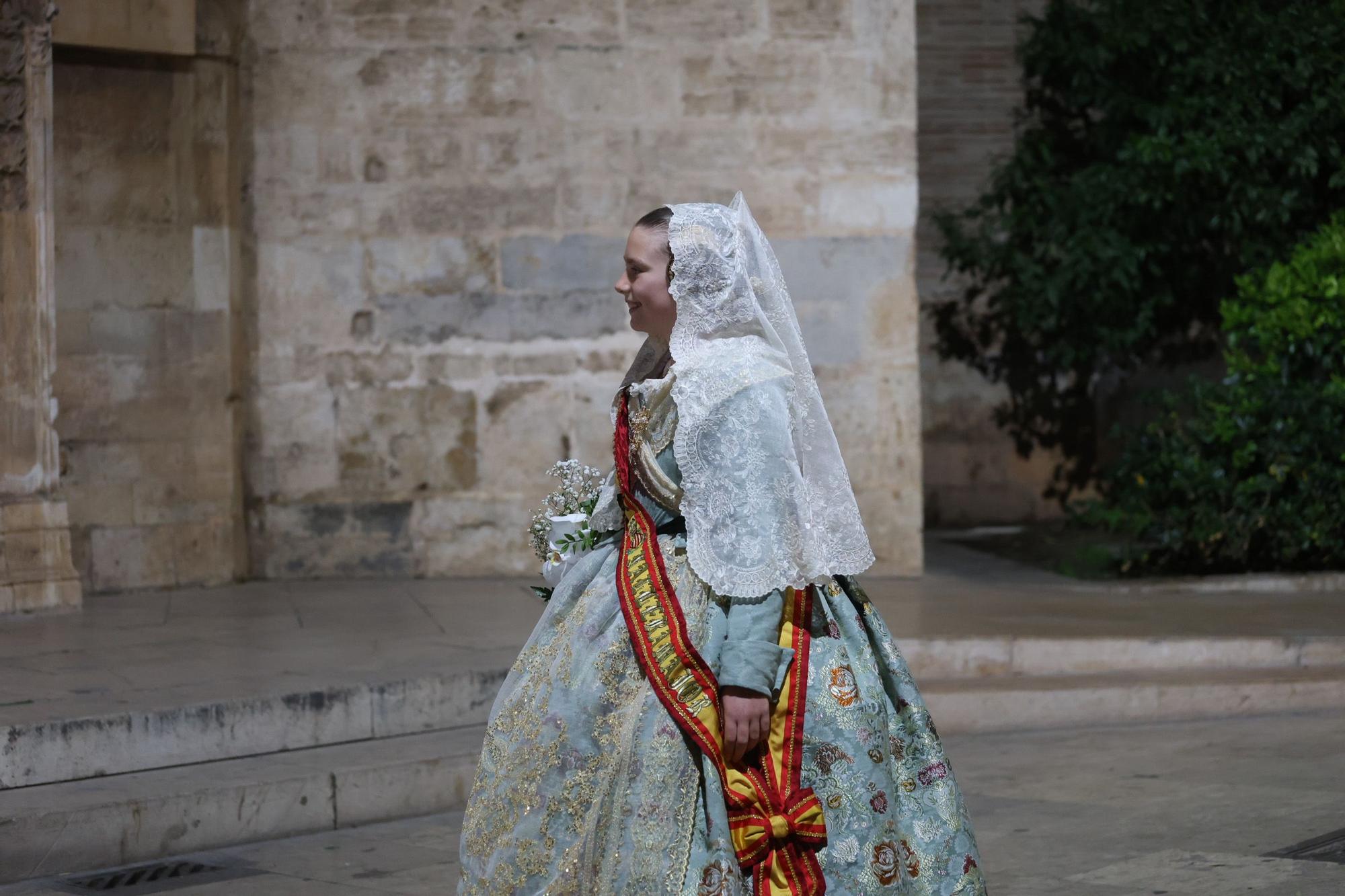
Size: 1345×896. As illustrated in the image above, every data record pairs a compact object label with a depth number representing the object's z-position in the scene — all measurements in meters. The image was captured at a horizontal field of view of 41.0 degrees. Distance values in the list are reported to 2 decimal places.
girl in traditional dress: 3.16
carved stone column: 7.58
